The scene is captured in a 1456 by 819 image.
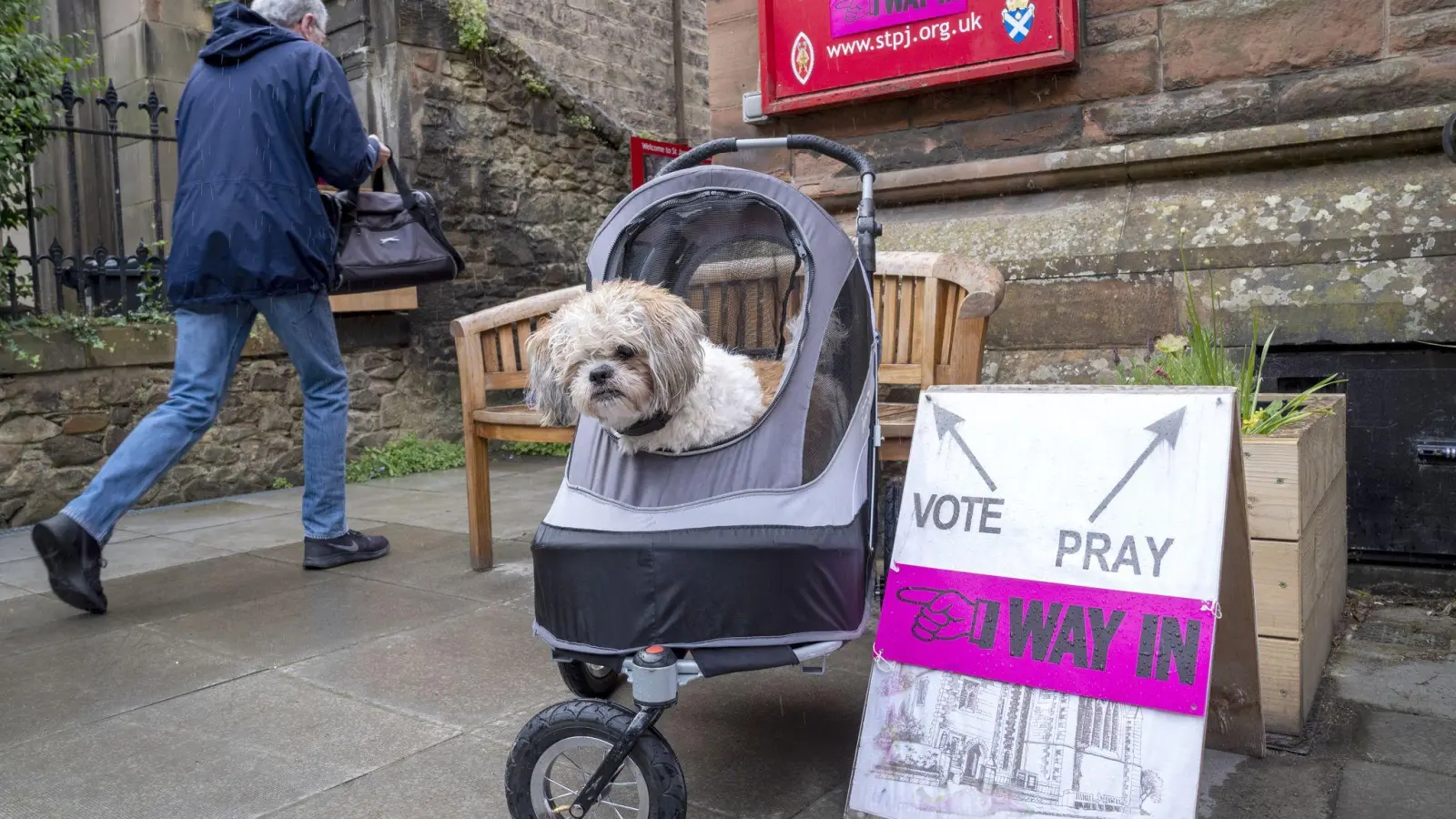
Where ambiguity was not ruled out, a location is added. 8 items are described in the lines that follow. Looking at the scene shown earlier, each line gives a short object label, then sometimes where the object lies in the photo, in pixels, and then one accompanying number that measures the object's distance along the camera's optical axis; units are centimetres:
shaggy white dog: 221
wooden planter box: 262
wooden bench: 297
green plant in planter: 284
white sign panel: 199
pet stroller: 204
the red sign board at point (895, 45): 452
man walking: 409
